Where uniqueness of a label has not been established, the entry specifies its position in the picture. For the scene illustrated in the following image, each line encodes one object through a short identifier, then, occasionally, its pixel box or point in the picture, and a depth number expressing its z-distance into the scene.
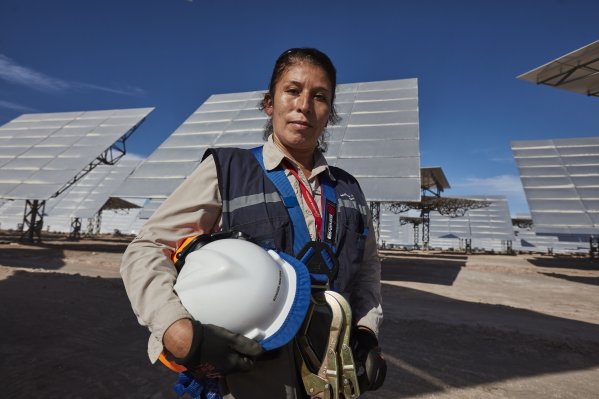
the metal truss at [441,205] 27.16
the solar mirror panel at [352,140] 9.83
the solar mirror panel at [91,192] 23.09
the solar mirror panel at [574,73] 11.22
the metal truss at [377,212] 18.69
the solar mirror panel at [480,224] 32.06
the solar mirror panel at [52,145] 13.66
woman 0.96
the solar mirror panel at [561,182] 16.09
